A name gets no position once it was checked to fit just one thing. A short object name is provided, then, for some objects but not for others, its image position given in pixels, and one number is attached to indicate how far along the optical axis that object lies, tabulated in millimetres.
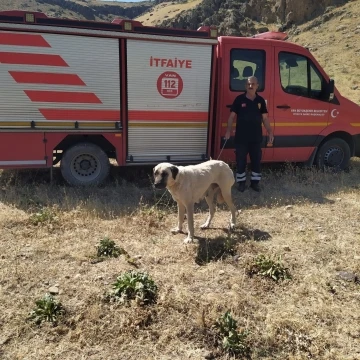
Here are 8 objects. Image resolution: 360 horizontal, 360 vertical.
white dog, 4504
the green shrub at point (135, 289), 3507
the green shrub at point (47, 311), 3240
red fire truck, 6242
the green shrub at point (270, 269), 4039
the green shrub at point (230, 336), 3002
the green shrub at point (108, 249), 4453
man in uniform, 6738
